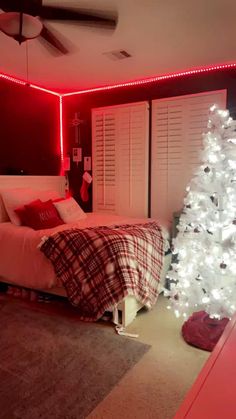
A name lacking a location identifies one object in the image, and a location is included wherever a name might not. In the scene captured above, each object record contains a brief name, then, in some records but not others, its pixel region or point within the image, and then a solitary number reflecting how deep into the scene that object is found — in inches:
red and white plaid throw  90.6
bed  93.7
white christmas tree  82.4
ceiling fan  65.6
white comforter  103.3
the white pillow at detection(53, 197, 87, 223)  132.3
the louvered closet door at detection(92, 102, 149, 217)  147.0
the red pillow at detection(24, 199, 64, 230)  118.3
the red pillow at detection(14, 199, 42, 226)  122.2
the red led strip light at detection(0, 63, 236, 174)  127.5
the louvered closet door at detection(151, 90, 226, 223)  130.8
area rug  61.5
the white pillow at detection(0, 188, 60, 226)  125.3
